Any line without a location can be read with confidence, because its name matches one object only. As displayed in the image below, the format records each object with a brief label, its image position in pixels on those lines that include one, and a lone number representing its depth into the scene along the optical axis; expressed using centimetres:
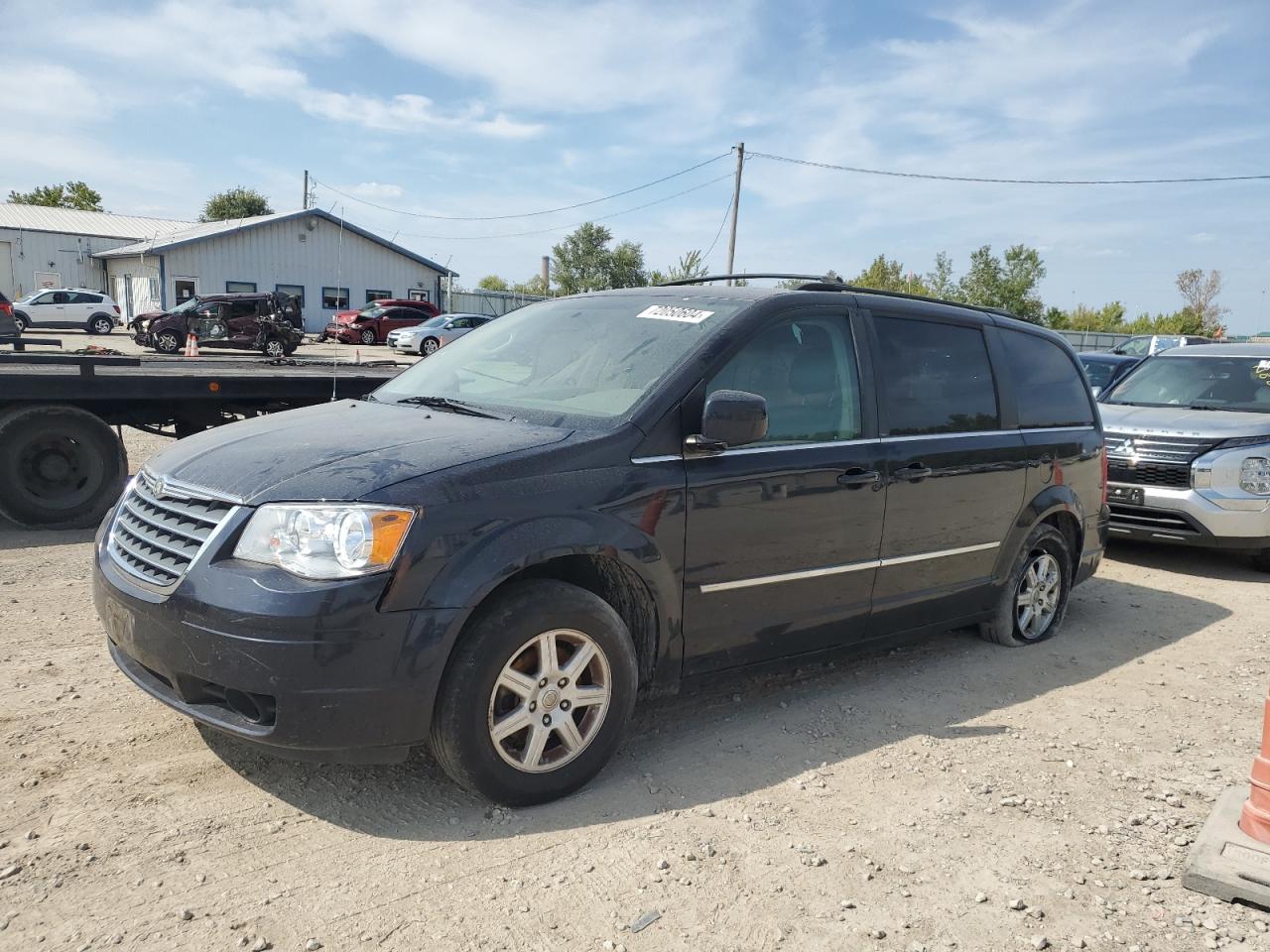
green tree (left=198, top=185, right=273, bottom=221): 6894
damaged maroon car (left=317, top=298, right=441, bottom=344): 3478
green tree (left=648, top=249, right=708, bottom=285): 3749
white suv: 3388
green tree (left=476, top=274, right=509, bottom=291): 8562
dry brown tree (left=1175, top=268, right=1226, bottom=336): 6506
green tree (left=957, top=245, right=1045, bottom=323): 5050
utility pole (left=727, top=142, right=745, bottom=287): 3625
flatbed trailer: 700
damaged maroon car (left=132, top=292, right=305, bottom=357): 2712
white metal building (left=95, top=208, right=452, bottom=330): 3997
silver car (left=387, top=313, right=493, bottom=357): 3228
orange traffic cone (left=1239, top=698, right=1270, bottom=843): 318
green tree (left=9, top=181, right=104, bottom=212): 7600
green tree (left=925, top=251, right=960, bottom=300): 5156
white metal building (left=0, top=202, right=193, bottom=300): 4628
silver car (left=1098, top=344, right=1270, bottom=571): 748
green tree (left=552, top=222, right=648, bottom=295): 6088
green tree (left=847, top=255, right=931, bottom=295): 5050
